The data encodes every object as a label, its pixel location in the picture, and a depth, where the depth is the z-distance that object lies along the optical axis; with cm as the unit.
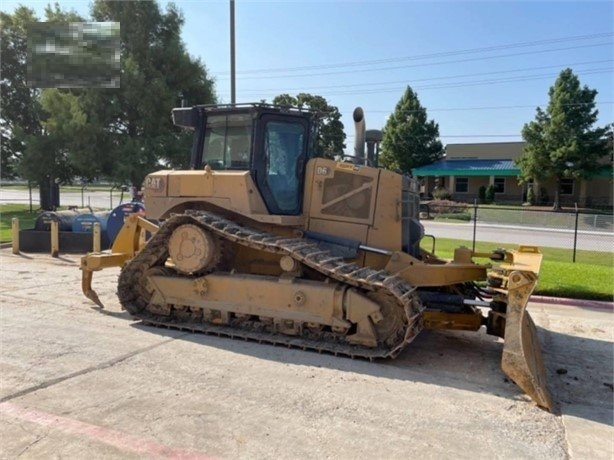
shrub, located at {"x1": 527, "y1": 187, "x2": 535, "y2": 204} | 4166
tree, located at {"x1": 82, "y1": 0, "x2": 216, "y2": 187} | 2406
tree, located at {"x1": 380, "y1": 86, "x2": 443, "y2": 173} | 4588
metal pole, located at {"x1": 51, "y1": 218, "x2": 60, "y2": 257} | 1338
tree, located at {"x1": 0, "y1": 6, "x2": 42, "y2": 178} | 2830
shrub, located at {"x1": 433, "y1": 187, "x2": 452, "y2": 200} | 4391
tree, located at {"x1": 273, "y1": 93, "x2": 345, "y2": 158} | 4707
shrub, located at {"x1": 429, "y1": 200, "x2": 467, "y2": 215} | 3155
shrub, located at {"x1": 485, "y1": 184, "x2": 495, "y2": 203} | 4288
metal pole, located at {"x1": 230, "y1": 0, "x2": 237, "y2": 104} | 1352
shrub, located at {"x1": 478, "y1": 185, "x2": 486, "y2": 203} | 4319
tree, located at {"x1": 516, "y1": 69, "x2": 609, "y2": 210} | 3747
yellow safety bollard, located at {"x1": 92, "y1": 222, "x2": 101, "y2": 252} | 1317
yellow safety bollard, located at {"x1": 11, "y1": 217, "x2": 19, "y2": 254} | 1376
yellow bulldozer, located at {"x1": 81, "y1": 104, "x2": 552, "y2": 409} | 568
